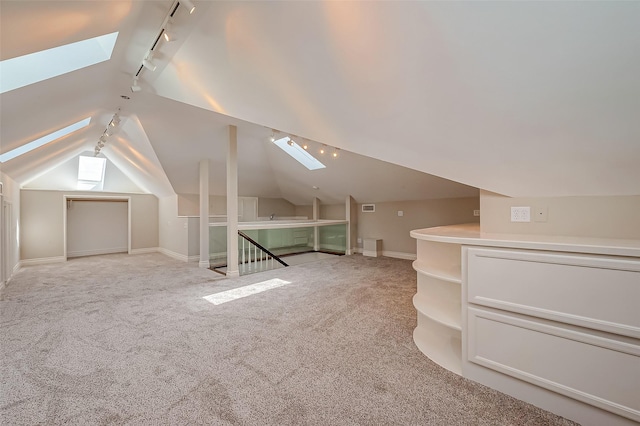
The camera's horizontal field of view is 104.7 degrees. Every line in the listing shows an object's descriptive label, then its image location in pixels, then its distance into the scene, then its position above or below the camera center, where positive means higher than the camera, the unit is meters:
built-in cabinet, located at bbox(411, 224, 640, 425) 1.34 -0.68
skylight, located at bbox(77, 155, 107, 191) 7.27 +1.19
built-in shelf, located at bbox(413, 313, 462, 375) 2.03 -1.21
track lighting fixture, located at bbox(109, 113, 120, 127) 4.22 +1.61
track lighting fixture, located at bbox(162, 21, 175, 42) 1.97 +1.49
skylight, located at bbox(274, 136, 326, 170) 6.03 +1.49
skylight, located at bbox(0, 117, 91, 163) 3.89 +1.18
